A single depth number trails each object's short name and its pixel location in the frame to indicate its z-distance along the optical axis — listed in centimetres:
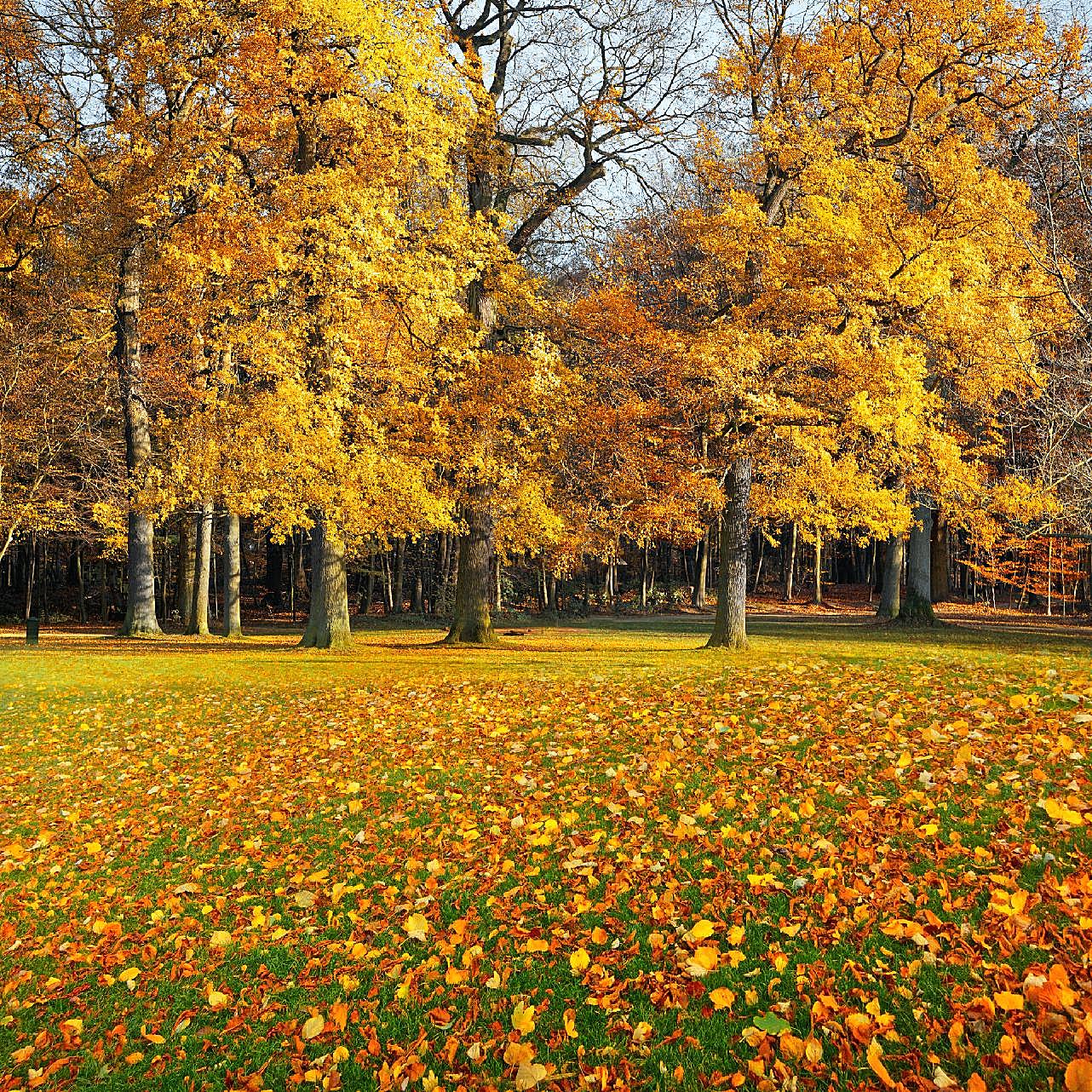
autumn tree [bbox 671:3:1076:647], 1565
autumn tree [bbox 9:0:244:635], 1688
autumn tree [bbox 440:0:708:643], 1925
